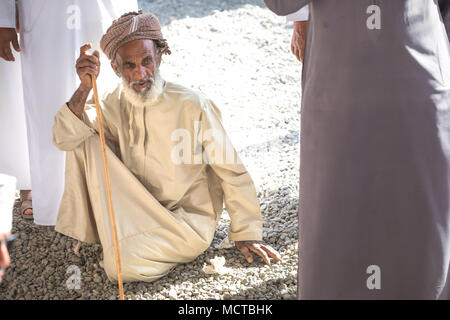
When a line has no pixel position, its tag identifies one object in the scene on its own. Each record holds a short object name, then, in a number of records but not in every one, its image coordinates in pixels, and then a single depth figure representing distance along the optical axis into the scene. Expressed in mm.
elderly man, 5344
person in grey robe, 3662
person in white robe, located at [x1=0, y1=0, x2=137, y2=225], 5859
